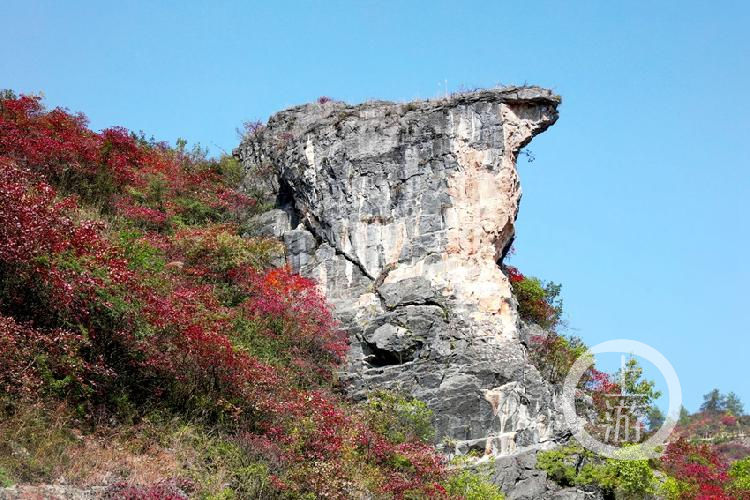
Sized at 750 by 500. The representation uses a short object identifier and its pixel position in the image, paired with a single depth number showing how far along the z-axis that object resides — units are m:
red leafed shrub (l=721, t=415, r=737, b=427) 60.75
